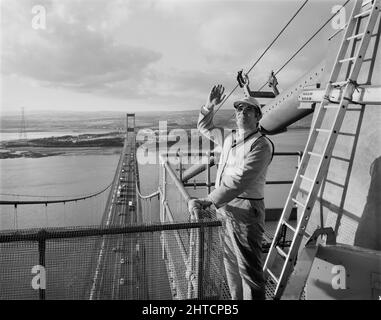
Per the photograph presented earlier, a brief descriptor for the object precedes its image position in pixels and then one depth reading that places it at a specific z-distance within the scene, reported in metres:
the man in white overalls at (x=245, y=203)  2.74
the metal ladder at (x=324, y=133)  2.95
